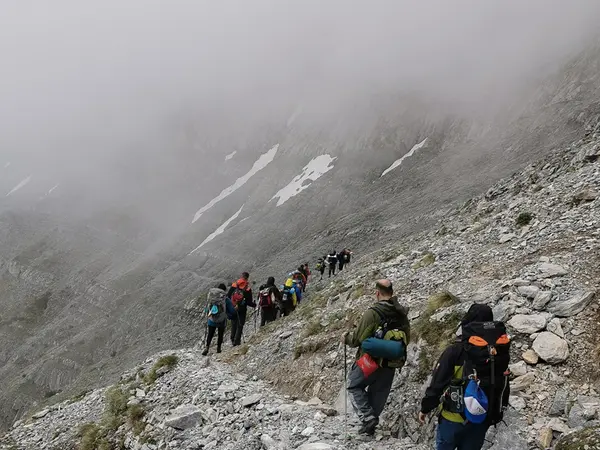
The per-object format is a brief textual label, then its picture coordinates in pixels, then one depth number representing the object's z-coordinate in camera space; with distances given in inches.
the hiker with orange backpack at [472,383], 207.8
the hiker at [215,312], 591.4
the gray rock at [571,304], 315.6
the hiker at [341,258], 1400.1
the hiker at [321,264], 1403.8
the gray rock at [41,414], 598.5
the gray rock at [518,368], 283.0
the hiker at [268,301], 740.6
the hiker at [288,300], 775.1
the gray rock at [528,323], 308.8
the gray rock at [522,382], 275.0
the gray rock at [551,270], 360.5
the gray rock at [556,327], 299.8
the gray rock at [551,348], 285.1
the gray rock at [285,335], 565.9
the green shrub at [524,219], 558.3
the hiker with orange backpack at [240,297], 633.0
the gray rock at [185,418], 379.2
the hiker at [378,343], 266.2
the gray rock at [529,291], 344.2
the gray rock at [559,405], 255.0
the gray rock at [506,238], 532.0
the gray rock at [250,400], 379.2
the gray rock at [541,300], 331.0
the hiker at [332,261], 1373.0
